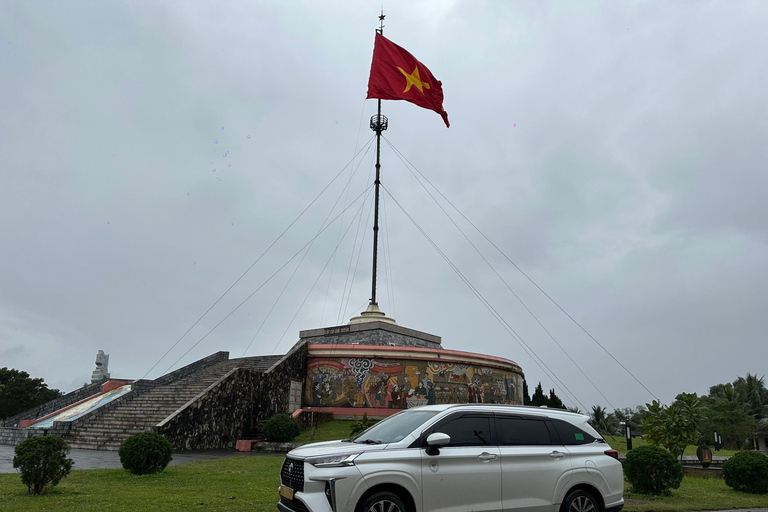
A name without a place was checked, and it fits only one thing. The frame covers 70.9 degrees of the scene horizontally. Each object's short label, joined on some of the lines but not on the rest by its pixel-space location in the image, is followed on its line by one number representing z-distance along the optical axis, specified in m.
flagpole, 32.91
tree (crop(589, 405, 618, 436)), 46.33
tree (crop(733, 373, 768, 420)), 44.50
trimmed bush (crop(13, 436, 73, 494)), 9.60
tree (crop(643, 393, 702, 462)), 17.53
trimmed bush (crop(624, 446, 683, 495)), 11.75
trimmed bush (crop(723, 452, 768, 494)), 12.76
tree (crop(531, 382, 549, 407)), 33.57
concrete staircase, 19.39
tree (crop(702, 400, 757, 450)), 34.38
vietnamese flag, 27.92
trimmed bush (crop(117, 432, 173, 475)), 11.88
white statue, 30.78
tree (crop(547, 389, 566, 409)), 33.40
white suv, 6.30
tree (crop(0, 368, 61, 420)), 36.75
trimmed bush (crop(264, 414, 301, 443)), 20.09
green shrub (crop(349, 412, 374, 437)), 19.27
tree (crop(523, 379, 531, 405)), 33.43
